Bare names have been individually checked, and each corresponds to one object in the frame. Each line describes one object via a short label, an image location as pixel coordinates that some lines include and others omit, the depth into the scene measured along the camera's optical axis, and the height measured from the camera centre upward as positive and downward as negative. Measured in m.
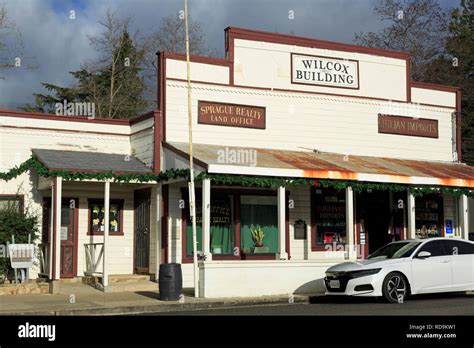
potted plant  21.42 -0.24
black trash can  16.69 -1.24
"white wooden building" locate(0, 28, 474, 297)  19.48 +1.76
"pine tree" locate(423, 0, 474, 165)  37.81 +8.72
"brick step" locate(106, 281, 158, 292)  19.17 -1.56
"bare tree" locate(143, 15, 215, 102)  42.47 +10.97
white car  15.61 -0.98
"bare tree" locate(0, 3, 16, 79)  31.09 +7.11
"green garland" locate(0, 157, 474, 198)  18.50 +1.32
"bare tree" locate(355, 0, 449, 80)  40.84 +11.00
